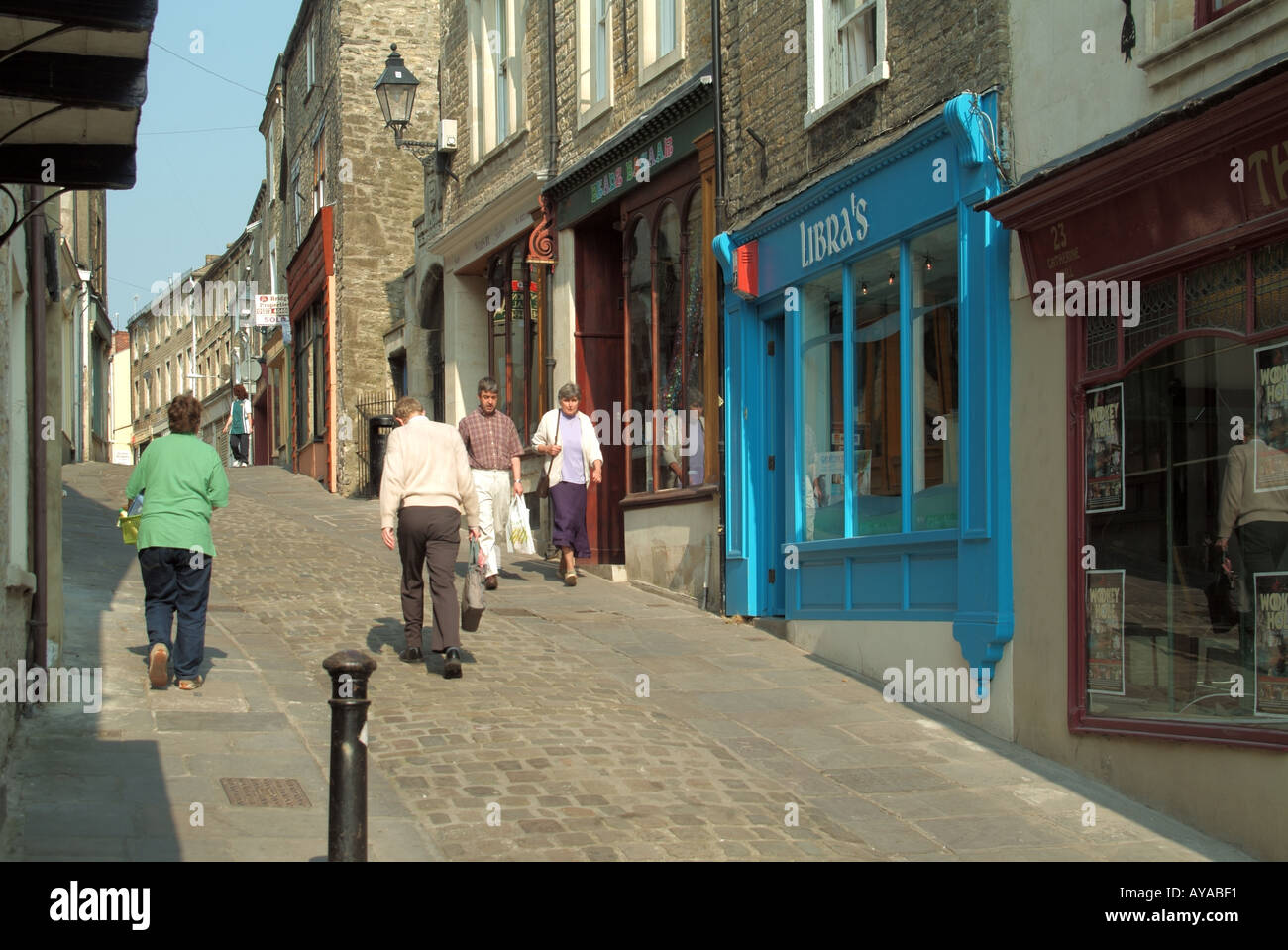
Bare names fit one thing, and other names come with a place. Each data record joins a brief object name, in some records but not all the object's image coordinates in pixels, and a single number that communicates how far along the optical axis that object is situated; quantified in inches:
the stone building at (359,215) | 999.0
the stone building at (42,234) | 228.4
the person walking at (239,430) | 1328.7
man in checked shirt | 514.3
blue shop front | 358.3
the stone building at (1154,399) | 273.0
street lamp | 728.3
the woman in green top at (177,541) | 343.0
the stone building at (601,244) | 533.0
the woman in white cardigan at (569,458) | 548.1
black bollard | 208.1
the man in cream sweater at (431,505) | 376.8
